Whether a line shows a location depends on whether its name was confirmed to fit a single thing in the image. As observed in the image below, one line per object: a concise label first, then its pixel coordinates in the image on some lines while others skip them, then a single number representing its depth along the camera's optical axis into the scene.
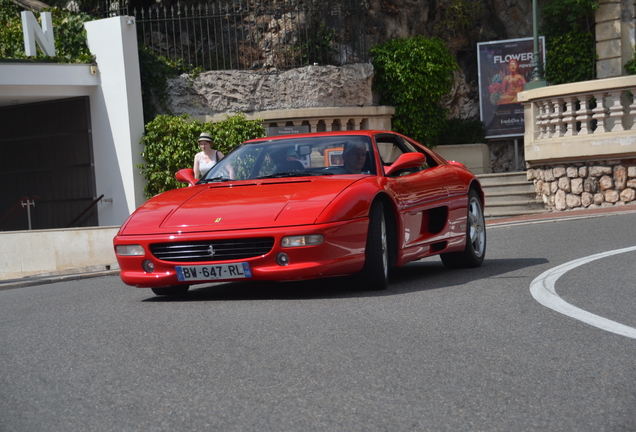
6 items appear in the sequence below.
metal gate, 19.77
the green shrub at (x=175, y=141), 18.62
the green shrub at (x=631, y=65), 25.28
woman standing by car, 12.30
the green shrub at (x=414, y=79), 22.69
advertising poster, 25.14
